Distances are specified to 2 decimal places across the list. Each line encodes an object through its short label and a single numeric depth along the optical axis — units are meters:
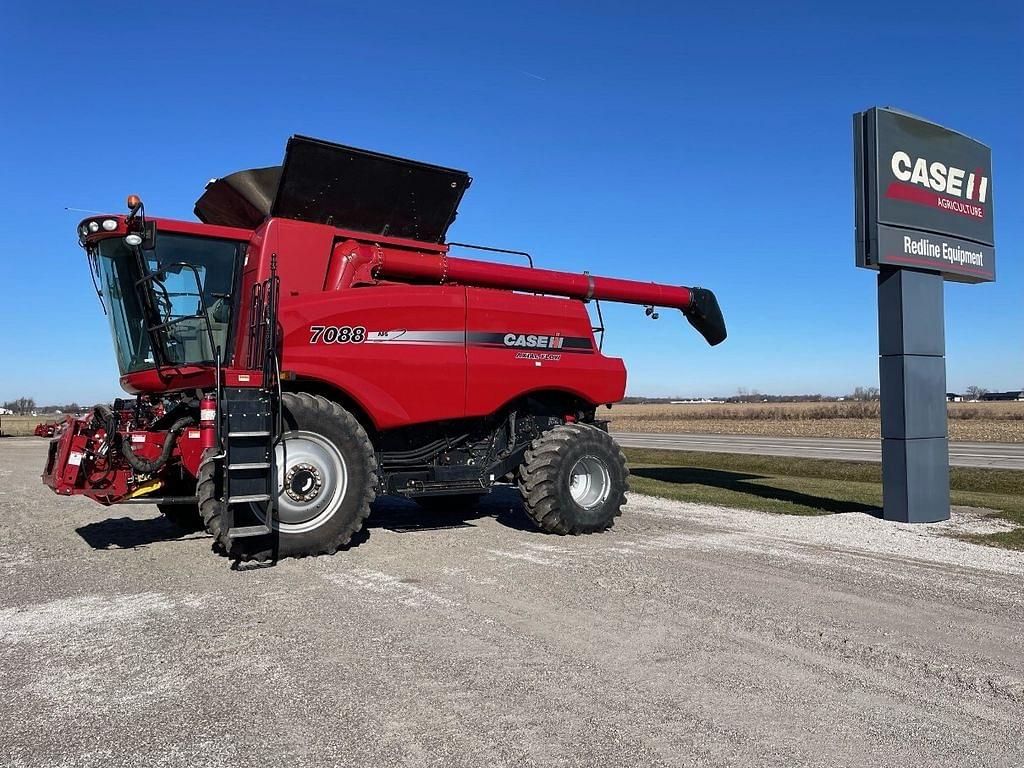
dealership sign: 10.56
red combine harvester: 7.34
